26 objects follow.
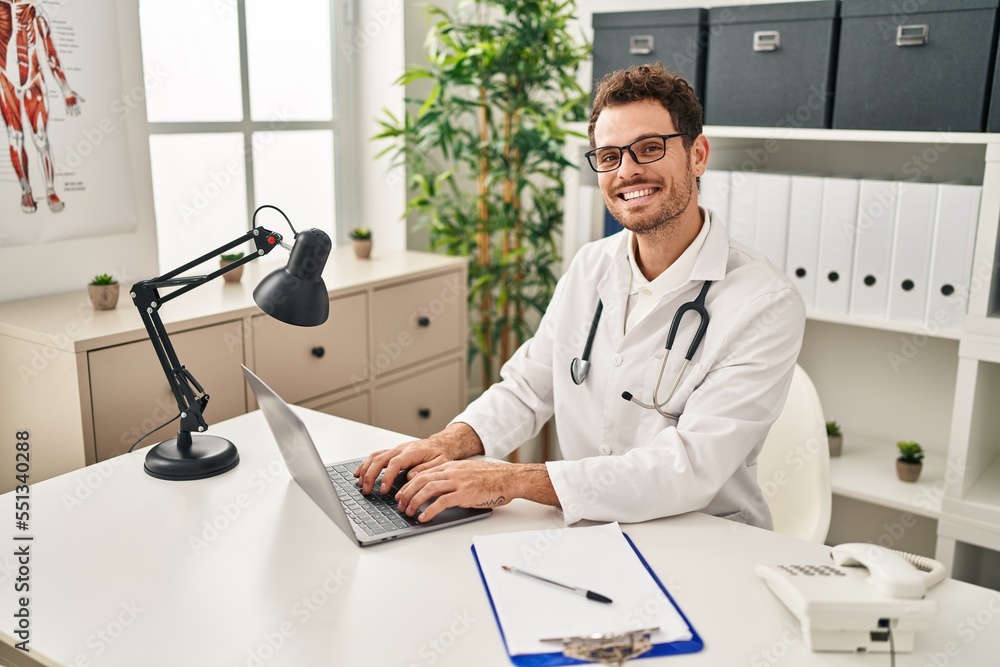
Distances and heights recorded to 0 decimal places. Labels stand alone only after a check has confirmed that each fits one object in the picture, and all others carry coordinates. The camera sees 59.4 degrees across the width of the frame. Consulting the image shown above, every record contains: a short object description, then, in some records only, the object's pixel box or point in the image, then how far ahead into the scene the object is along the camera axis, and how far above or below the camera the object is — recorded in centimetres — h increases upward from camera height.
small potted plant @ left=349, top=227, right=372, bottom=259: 295 -35
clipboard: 104 -60
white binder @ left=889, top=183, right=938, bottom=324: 227 -28
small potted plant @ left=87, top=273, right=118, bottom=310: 214 -37
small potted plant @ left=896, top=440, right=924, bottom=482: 250 -89
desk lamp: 140 -28
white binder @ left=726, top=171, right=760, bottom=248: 255 -19
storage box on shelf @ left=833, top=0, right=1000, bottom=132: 211 +19
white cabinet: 198 -56
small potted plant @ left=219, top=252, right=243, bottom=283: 244 -38
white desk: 107 -60
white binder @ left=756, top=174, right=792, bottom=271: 249 -21
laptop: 128 -58
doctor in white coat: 143 -42
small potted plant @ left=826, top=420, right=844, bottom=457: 271 -90
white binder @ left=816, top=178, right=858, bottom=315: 239 -28
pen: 115 -59
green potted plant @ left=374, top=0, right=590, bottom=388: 295 -3
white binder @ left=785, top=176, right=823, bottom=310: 245 -26
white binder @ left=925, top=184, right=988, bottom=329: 219 -28
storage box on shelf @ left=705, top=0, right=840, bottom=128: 234 +21
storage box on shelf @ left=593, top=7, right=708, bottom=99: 255 +29
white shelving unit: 222 -70
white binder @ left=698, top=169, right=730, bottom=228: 260 -15
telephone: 106 -56
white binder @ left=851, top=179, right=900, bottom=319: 233 -28
